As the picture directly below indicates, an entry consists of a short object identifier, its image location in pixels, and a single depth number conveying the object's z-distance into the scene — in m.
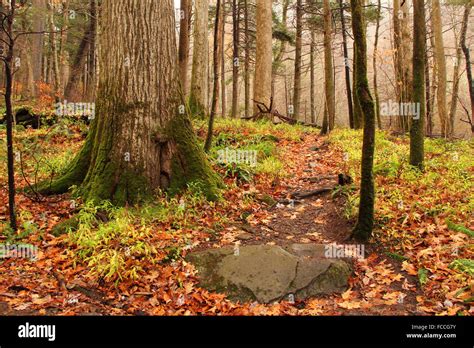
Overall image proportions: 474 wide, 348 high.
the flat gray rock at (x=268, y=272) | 4.87
